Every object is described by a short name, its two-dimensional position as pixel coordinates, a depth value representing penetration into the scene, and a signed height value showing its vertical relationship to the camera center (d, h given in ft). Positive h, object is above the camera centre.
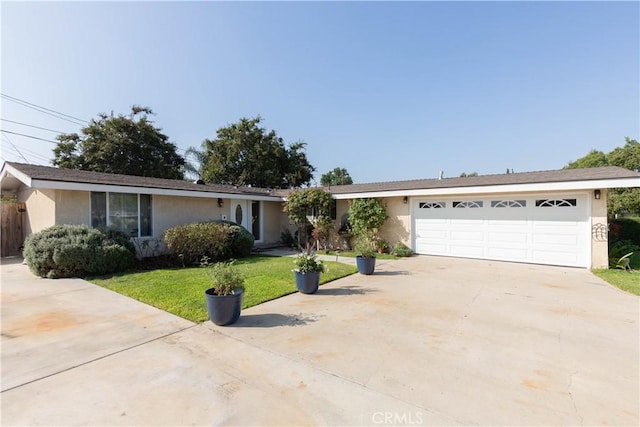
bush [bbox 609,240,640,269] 29.40 -5.27
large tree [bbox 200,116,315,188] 93.25 +18.94
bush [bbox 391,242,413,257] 37.81 -5.48
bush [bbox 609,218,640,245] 42.50 -3.22
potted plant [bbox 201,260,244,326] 14.32 -4.36
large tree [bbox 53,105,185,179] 78.07 +19.27
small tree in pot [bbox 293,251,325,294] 20.39 -4.52
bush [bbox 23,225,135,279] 24.21 -3.51
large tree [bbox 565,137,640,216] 57.38 +16.00
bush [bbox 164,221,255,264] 30.09 -3.22
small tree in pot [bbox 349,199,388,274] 40.27 -0.86
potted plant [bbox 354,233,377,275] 27.02 -4.71
